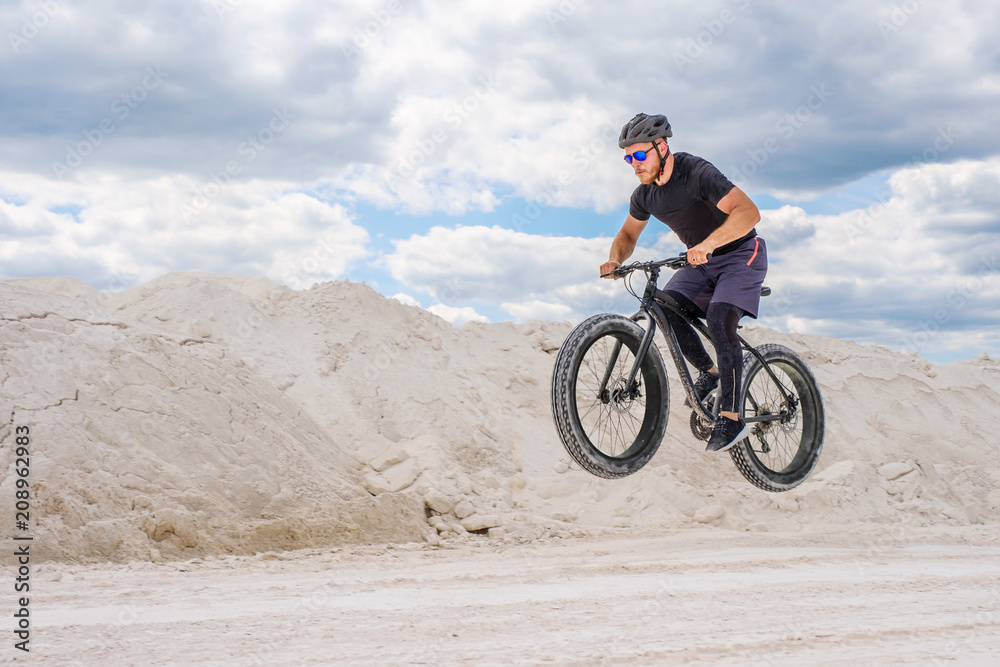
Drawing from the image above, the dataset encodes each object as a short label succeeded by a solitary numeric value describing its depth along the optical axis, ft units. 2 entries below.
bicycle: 16.56
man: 17.65
